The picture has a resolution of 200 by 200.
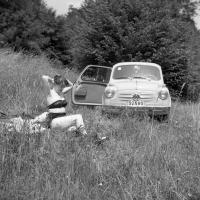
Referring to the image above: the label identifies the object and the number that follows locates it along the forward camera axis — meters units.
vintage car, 8.09
